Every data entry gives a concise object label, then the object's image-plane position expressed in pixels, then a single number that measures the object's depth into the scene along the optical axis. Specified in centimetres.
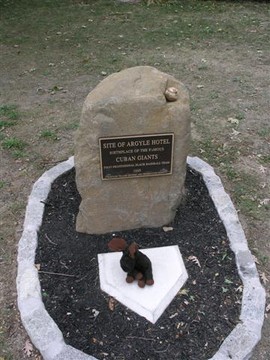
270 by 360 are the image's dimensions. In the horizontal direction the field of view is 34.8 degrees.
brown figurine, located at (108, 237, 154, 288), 345
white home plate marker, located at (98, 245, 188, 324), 343
